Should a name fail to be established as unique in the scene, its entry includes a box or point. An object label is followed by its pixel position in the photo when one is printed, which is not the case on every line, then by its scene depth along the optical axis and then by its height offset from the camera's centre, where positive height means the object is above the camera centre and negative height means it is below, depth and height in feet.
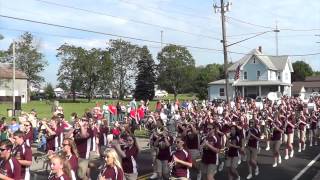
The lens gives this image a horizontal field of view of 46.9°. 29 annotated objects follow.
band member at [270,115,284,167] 39.78 -4.65
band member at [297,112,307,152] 49.20 -4.32
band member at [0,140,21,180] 17.61 -3.20
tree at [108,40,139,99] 212.16 +21.02
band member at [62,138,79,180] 19.87 -2.81
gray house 167.08 +9.55
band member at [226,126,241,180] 30.93 -4.87
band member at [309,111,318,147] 53.63 -4.42
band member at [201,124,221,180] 27.74 -4.27
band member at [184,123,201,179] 33.27 -3.84
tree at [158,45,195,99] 220.40 +16.68
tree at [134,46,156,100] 186.76 +8.77
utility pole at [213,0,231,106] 76.77 +12.54
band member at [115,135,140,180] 23.96 -3.93
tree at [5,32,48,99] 217.33 +24.55
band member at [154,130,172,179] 29.08 -4.53
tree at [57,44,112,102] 201.00 +16.72
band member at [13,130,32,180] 20.97 -2.97
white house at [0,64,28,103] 186.90 +8.71
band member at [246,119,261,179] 34.67 -4.52
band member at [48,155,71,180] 15.60 -2.99
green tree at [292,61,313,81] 278.74 +19.66
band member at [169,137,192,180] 23.26 -4.16
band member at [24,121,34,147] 28.21 -2.48
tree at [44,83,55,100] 228.07 +4.54
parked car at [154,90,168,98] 229.33 +2.91
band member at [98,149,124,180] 17.46 -3.32
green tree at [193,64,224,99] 208.94 +10.66
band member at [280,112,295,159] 44.18 -4.21
